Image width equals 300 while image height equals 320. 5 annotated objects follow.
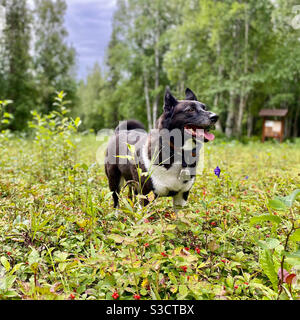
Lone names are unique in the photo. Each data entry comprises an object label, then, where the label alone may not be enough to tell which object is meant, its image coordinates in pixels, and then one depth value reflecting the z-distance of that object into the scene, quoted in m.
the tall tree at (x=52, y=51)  23.17
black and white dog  2.56
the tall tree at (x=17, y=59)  19.98
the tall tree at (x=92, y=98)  35.19
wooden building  16.33
